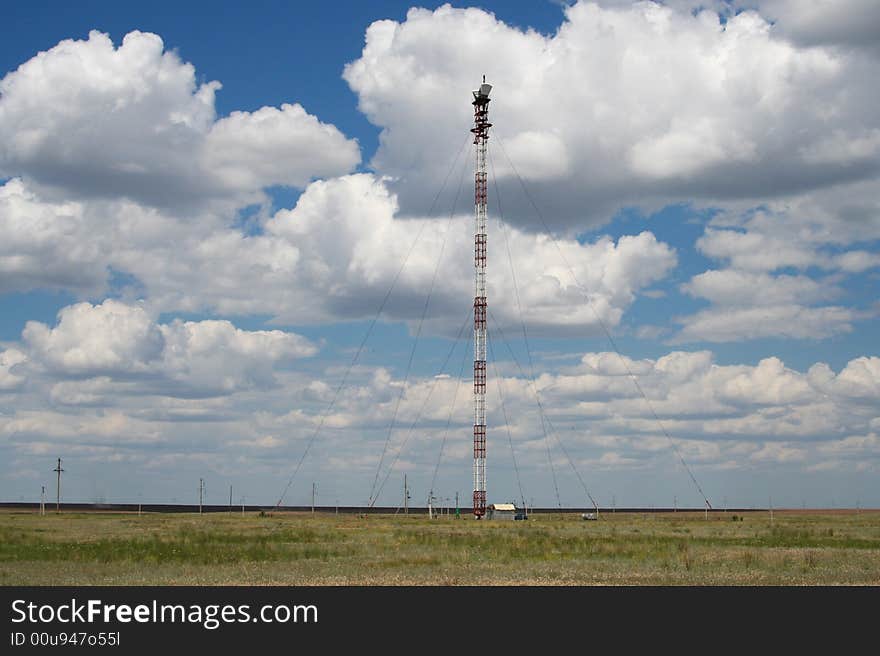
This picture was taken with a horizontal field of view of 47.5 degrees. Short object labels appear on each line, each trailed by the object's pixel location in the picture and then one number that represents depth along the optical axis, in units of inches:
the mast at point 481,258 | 4148.6
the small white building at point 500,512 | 4980.3
